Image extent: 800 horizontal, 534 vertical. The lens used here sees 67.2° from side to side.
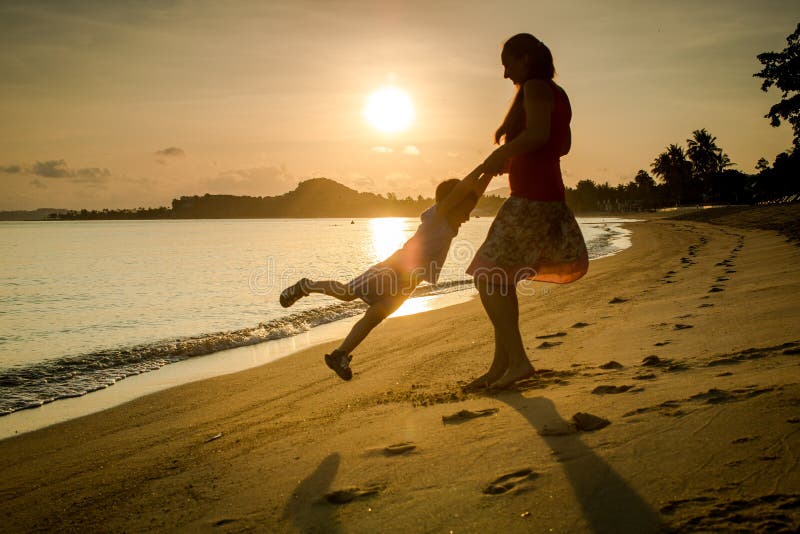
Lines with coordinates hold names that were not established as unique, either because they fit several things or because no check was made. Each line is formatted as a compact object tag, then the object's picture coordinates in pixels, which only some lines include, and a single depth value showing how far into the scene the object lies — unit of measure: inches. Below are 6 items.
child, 176.6
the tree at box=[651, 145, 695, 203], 4466.0
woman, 152.0
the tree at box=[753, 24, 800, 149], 1405.0
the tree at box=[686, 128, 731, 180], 4318.4
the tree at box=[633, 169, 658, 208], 5300.2
